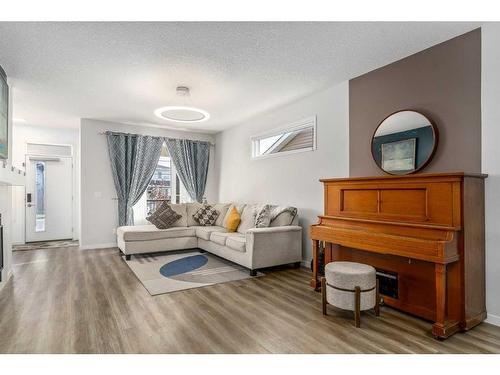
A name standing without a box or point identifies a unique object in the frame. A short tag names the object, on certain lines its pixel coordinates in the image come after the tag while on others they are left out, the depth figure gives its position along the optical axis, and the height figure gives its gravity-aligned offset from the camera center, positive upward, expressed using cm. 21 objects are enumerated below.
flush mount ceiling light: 380 +104
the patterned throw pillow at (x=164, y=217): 530 -56
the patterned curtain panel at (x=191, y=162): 663 +60
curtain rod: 587 +111
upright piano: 228 -45
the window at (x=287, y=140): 443 +83
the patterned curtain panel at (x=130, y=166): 594 +46
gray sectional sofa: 392 -81
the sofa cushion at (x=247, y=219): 473 -53
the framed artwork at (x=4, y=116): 332 +86
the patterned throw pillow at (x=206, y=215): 567 -55
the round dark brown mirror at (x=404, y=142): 288 +48
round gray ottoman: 245 -89
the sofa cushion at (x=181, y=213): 563 -51
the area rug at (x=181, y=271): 349 -118
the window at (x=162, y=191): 638 -8
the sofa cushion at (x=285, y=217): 426 -44
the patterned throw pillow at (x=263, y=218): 418 -46
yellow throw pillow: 496 -59
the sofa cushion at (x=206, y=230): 495 -76
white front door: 642 -24
